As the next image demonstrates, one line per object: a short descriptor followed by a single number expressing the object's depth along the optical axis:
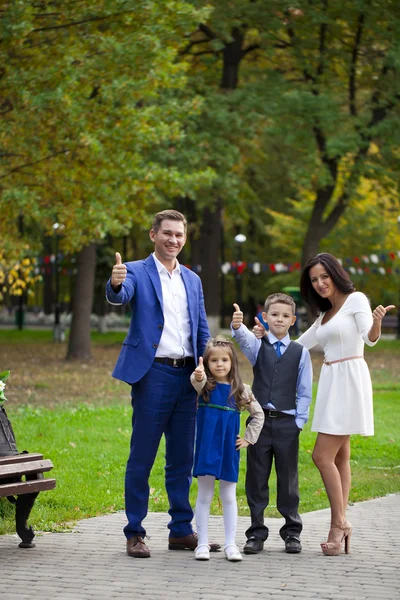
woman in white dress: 11.55
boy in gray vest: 11.64
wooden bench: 11.52
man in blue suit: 11.43
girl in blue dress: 11.07
